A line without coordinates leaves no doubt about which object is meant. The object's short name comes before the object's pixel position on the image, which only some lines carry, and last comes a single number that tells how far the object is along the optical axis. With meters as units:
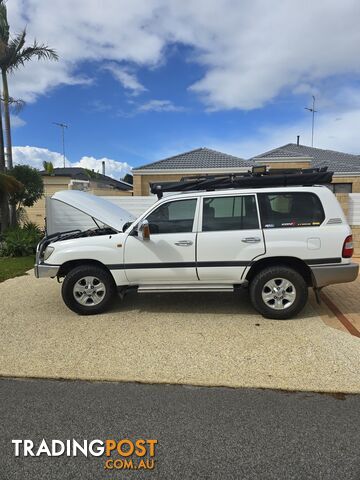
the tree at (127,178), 63.00
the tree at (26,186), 11.83
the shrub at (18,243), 10.09
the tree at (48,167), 29.40
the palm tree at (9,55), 12.14
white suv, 4.43
